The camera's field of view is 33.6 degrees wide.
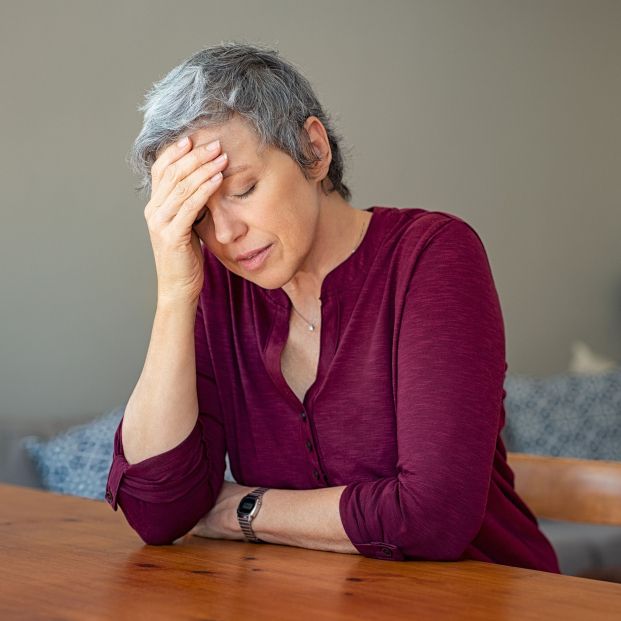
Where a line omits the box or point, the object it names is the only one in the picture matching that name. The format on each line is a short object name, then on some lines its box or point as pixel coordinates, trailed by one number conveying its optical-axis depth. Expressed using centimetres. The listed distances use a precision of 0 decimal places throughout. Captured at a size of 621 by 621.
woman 128
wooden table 90
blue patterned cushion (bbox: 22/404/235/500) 268
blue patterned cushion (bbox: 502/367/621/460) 372
